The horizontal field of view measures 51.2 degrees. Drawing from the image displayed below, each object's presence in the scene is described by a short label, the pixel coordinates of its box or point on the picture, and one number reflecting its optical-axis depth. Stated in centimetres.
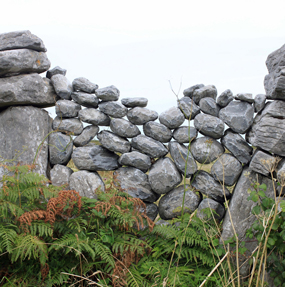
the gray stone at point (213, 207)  346
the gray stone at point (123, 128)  373
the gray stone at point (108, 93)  371
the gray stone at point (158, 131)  367
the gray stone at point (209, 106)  356
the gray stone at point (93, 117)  379
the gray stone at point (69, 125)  382
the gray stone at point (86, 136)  385
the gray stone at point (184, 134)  360
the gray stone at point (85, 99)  382
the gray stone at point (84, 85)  388
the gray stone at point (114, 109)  376
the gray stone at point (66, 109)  382
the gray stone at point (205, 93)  361
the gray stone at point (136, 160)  365
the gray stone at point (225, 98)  356
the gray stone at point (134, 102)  375
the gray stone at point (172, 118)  362
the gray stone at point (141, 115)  371
